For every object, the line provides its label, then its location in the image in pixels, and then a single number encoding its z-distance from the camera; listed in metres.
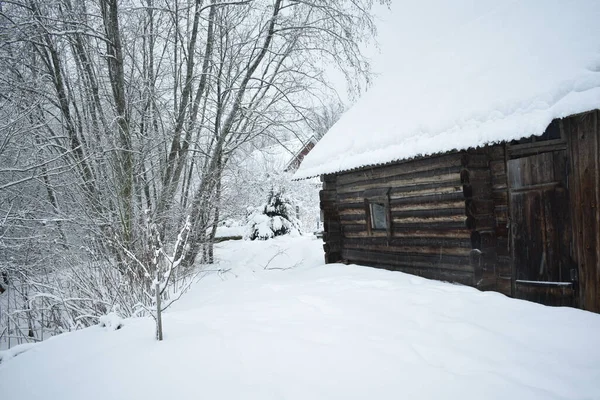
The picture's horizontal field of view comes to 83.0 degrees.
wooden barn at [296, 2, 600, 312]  4.59
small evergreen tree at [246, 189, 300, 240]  16.79
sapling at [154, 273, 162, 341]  3.22
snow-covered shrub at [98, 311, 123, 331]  3.90
